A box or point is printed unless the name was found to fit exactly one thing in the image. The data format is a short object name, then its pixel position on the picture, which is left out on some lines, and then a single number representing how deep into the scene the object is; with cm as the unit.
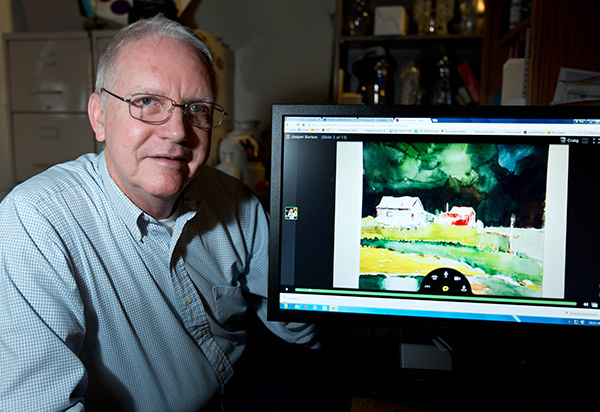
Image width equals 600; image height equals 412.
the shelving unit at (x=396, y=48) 232
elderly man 67
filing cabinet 235
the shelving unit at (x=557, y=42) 115
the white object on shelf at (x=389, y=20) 229
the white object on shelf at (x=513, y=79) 142
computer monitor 73
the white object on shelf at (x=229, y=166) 240
